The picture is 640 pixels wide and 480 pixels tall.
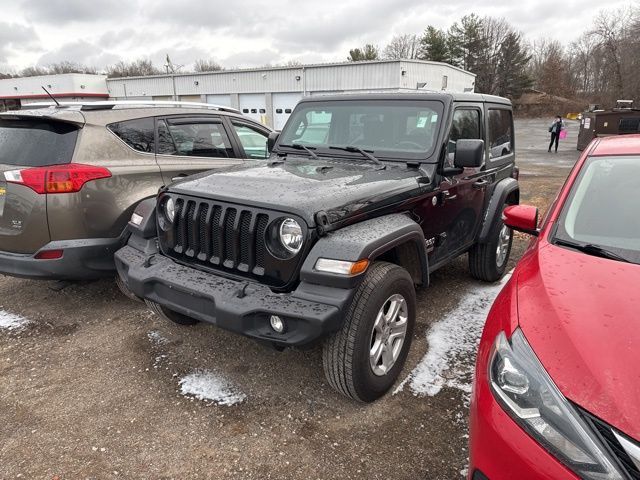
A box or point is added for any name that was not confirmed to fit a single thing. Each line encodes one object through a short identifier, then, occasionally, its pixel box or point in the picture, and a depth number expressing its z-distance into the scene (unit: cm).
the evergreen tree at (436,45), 6062
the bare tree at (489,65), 6278
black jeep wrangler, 249
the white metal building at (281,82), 2525
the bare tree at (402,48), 8131
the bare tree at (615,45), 5411
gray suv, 359
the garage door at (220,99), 3159
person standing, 2144
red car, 144
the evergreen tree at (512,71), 6303
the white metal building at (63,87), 3969
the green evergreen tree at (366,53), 5977
